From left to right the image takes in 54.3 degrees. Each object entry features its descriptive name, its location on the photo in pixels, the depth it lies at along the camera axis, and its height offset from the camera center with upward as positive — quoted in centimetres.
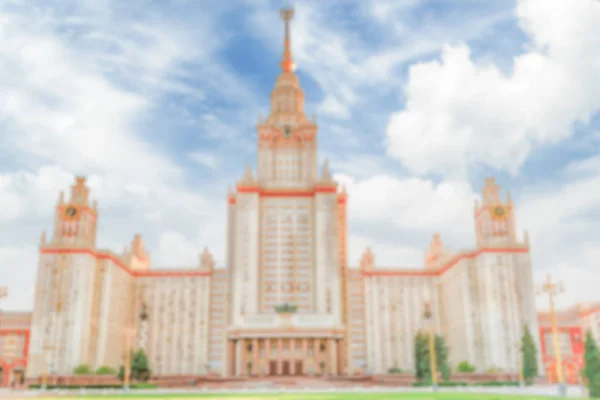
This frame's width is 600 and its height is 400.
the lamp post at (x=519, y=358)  7628 -80
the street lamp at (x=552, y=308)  4113 +304
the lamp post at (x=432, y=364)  5432 -115
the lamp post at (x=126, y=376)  5781 -203
